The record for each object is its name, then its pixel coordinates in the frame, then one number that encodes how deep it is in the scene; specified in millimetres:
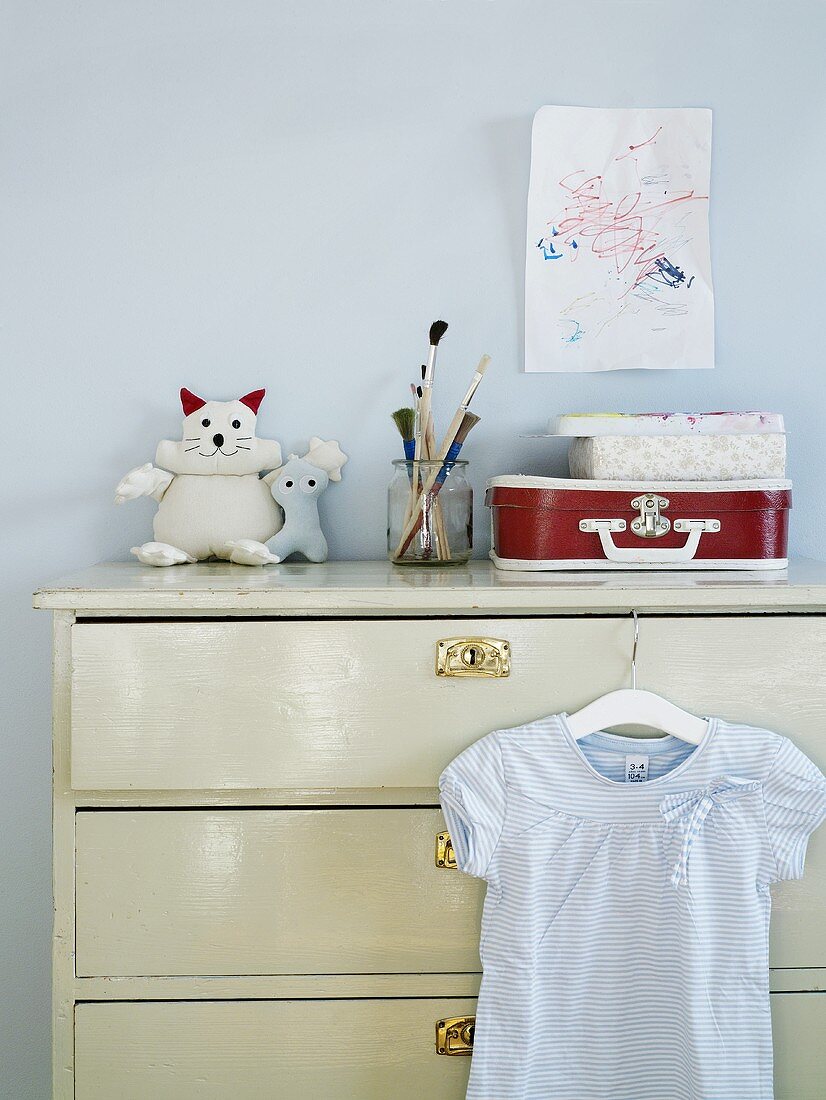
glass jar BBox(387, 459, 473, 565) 1378
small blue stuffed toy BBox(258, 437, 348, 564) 1456
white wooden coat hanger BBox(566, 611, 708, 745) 1135
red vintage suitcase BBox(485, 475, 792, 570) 1280
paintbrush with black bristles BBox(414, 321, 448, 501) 1396
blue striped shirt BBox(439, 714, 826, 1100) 1111
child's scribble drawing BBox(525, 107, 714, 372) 1538
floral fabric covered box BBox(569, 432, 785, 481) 1321
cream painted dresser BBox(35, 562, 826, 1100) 1127
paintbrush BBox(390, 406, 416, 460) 1395
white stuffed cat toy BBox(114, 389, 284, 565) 1445
